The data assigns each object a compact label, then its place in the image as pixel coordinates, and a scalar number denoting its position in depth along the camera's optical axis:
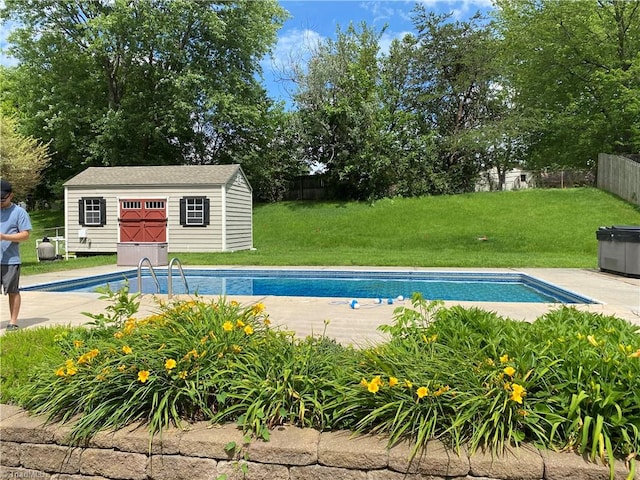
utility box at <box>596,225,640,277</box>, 8.65
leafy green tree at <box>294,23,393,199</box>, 21.94
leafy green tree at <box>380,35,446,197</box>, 22.39
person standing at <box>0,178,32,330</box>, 4.43
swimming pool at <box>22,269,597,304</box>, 7.99
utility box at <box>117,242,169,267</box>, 11.68
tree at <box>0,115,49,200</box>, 20.22
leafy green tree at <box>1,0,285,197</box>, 21.84
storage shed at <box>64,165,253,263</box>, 15.20
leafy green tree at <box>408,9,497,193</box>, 24.02
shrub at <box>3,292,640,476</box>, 1.78
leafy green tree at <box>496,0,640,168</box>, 20.19
